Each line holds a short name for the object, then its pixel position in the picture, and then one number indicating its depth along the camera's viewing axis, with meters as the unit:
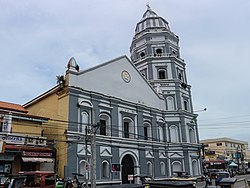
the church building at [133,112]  18.13
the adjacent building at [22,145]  14.79
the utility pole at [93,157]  12.66
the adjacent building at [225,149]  51.26
